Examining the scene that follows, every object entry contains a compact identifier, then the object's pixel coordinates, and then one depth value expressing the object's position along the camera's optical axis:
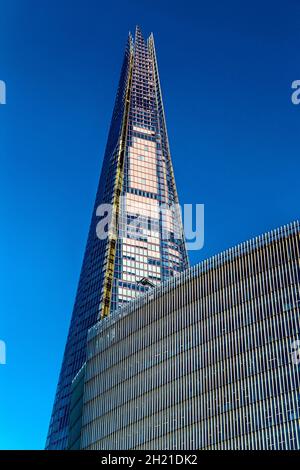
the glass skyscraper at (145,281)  171.00
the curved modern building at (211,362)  111.81
